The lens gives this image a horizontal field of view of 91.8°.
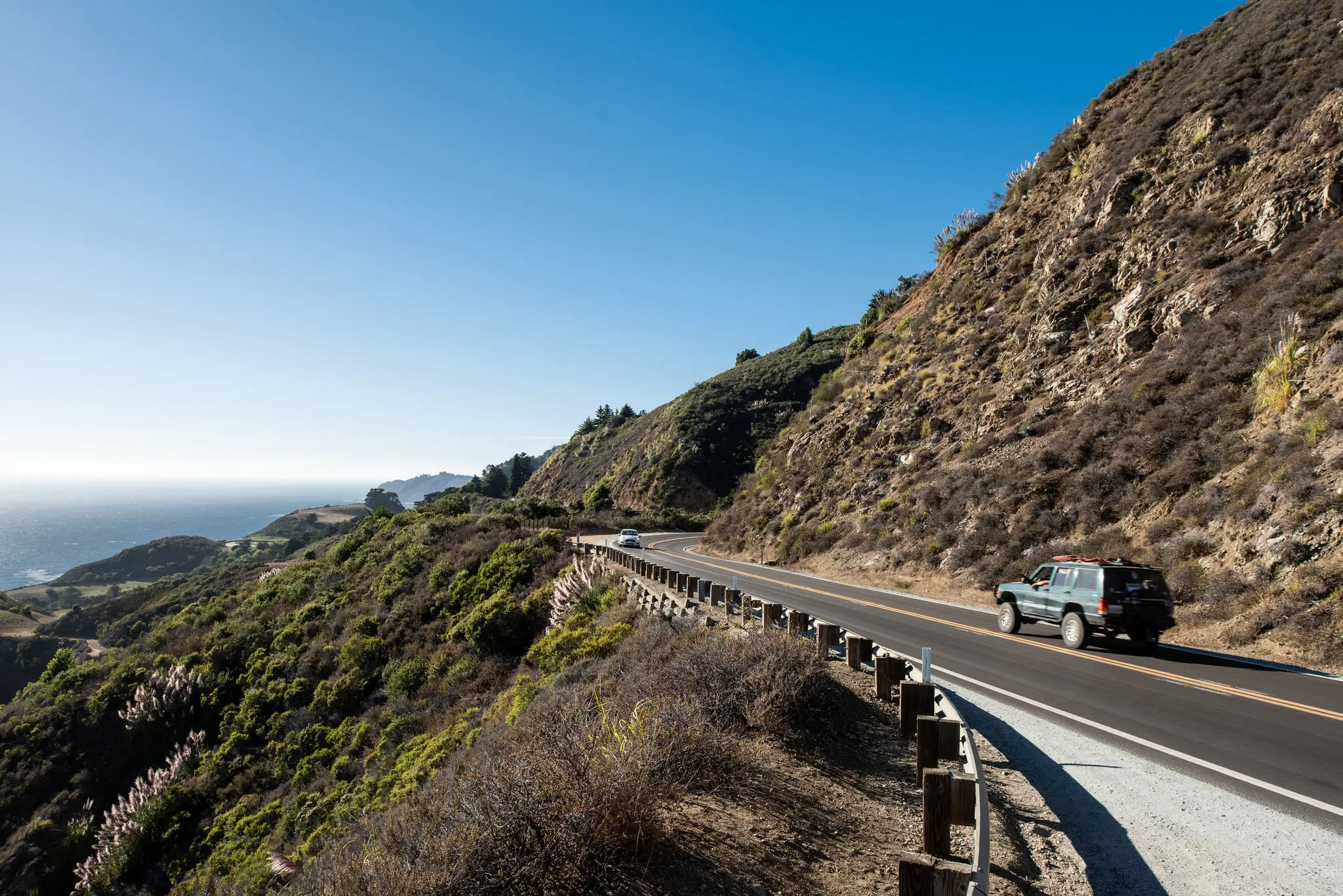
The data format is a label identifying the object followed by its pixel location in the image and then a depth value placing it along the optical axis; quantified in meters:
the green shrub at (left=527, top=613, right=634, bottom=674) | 13.34
